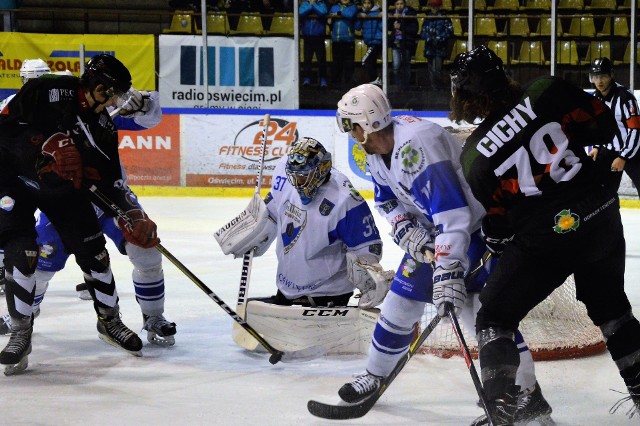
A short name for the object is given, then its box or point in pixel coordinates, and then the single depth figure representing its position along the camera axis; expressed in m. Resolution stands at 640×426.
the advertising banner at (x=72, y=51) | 19.17
